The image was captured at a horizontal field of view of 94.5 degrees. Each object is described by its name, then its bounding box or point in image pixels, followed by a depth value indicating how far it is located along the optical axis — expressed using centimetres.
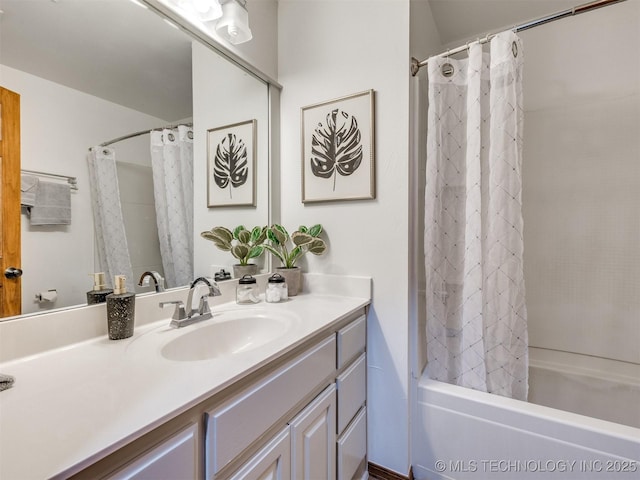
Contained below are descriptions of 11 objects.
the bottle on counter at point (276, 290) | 133
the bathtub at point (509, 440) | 101
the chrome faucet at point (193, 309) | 99
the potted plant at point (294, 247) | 142
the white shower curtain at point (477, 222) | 117
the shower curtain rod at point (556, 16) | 105
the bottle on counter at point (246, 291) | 131
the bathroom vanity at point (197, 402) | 45
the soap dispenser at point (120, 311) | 84
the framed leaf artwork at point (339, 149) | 137
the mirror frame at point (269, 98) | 117
